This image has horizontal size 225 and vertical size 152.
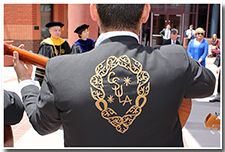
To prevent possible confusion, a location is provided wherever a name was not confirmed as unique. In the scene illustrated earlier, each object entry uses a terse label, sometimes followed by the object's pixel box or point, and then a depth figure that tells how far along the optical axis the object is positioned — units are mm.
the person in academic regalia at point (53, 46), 4805
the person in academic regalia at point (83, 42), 5613
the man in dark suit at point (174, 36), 7518
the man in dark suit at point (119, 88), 1104
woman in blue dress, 6633
